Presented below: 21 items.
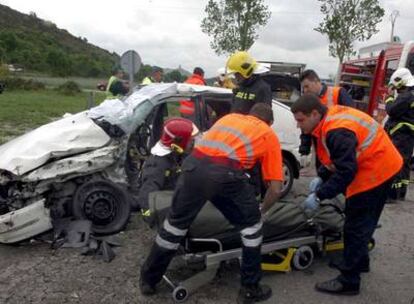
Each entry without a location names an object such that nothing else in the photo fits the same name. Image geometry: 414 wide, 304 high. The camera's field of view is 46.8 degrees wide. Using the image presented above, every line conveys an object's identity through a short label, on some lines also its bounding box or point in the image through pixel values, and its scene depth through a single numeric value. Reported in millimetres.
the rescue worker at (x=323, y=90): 5352
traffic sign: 10727
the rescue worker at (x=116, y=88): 10008
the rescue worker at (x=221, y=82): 6988
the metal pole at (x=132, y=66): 10727
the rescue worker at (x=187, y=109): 5754
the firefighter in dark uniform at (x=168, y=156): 4555
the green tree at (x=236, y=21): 21359
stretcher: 3693
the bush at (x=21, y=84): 32062
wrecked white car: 4320
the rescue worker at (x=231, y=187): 3279
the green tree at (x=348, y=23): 18500
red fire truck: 8891
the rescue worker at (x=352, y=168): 3371
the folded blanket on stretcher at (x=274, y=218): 3762
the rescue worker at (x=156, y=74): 11639
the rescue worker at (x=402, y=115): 6199
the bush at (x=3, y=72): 32394
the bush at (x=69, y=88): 31984
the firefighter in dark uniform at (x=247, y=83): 5133
